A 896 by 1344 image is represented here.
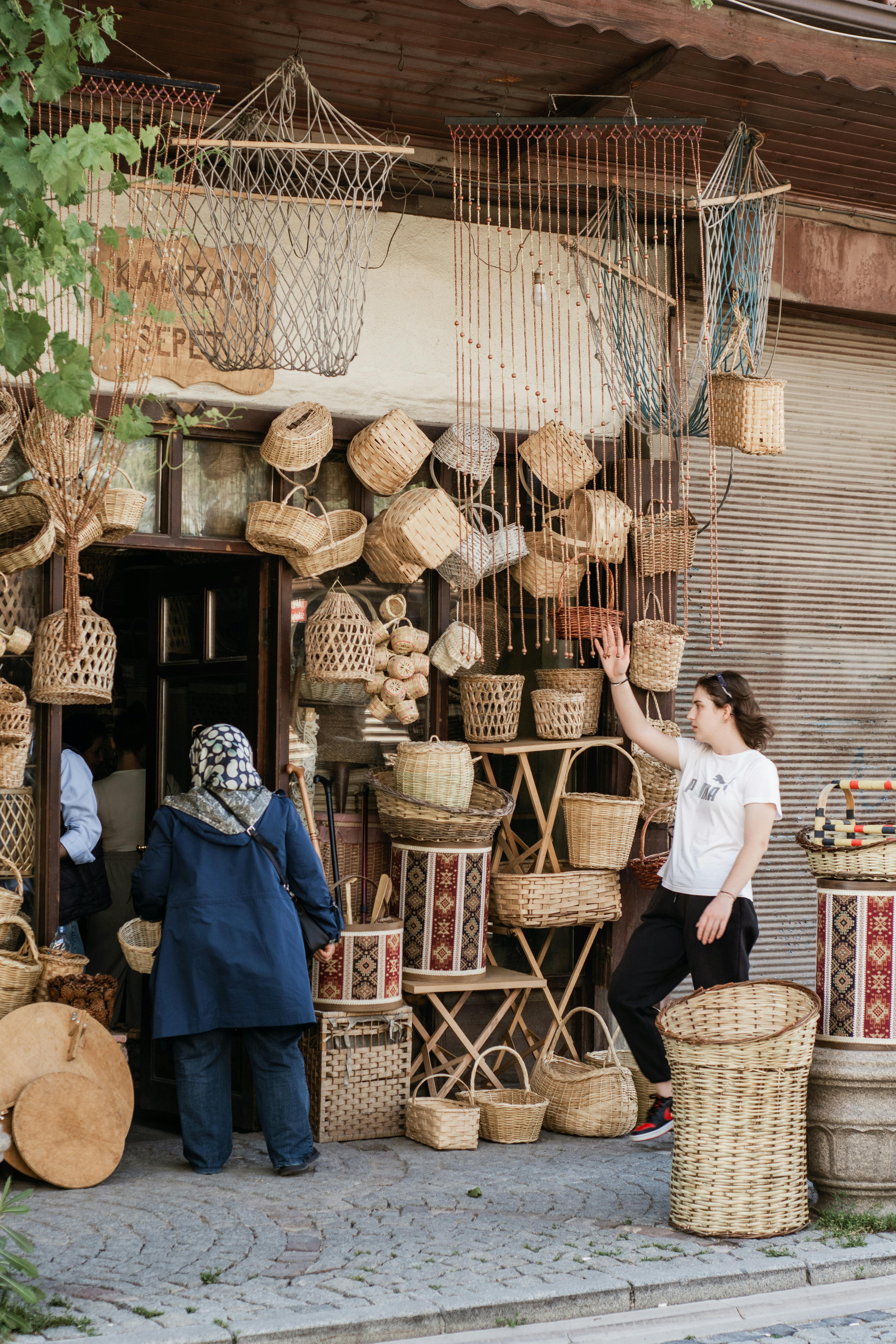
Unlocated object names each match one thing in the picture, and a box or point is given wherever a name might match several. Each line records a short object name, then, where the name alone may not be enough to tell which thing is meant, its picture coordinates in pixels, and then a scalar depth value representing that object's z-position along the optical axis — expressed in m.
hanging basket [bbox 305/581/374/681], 6.50
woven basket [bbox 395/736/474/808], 6.59
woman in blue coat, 5.80
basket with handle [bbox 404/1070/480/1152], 6.23
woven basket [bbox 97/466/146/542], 6.07
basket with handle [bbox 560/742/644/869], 6.92
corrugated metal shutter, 7.98
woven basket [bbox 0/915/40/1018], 5.74
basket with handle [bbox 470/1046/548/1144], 6.35
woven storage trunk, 6.35
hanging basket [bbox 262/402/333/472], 6.48
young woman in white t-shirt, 5.83
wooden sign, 6.25
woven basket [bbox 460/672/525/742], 7.01
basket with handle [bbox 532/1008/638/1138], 6.52
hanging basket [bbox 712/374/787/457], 6.71
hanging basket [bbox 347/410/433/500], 6.70
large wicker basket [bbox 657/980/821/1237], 5.00
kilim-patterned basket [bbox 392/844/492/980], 6.62
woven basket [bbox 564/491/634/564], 7.11
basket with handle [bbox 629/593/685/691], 7.25
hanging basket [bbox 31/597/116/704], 5.96
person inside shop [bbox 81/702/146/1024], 7.60
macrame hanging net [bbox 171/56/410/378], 6.07
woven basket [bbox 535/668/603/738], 7.28
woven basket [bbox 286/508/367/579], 6.60
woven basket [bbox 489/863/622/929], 6.83
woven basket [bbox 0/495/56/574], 5.94
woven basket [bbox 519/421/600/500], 7.11
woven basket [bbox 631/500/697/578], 7.30
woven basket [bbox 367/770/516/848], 6.55
